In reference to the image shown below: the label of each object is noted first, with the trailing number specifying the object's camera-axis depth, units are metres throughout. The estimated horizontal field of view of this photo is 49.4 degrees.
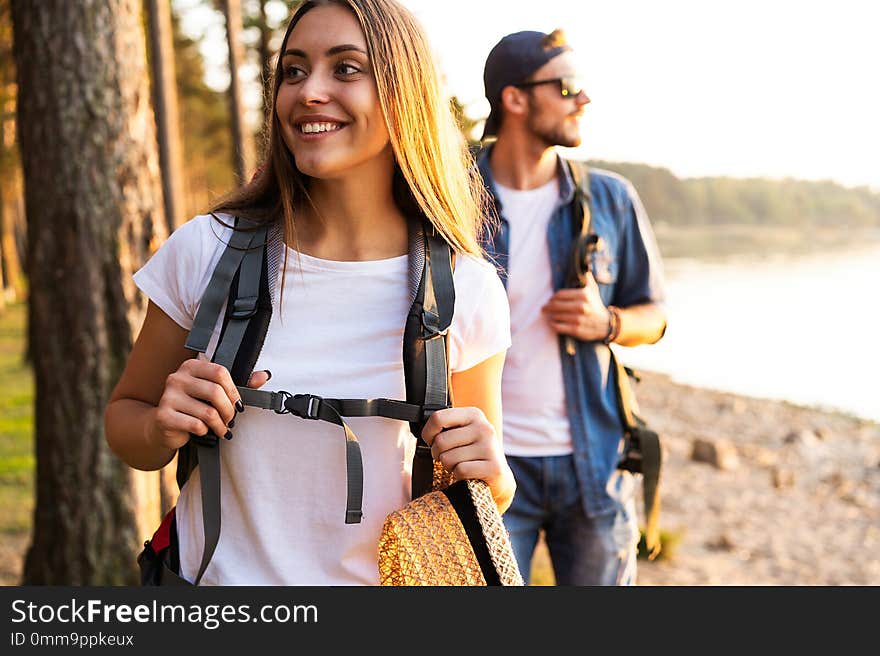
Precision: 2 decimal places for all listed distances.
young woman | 1.87
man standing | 3.23
